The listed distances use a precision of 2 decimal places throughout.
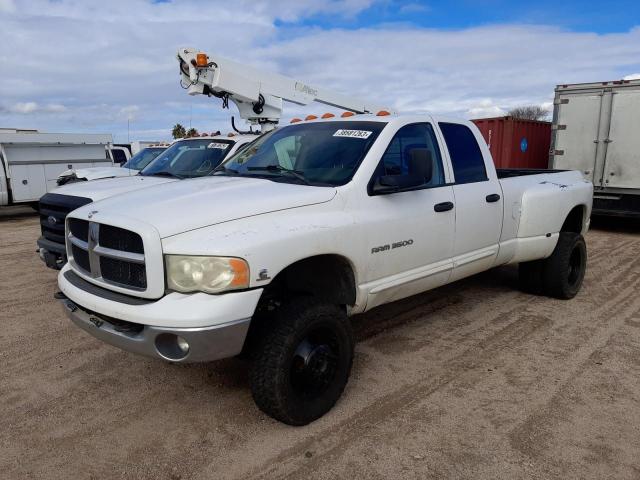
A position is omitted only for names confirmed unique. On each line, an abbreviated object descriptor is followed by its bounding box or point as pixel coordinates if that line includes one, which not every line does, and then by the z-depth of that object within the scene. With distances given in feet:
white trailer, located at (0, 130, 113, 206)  44.65
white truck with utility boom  19.04
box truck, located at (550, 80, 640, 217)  33.65
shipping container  43.16
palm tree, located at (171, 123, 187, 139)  162.73
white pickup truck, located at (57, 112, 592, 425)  9.08
